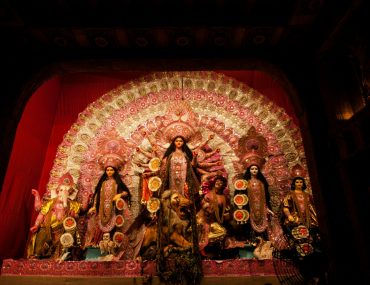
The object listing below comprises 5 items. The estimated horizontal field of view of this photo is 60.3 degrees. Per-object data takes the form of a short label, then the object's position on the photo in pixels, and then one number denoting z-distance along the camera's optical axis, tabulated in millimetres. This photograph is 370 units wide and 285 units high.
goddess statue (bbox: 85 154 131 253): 5312
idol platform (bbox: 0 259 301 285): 4336
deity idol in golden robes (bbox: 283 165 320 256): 4781
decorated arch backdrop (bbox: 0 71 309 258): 5840
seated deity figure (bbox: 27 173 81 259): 5199
